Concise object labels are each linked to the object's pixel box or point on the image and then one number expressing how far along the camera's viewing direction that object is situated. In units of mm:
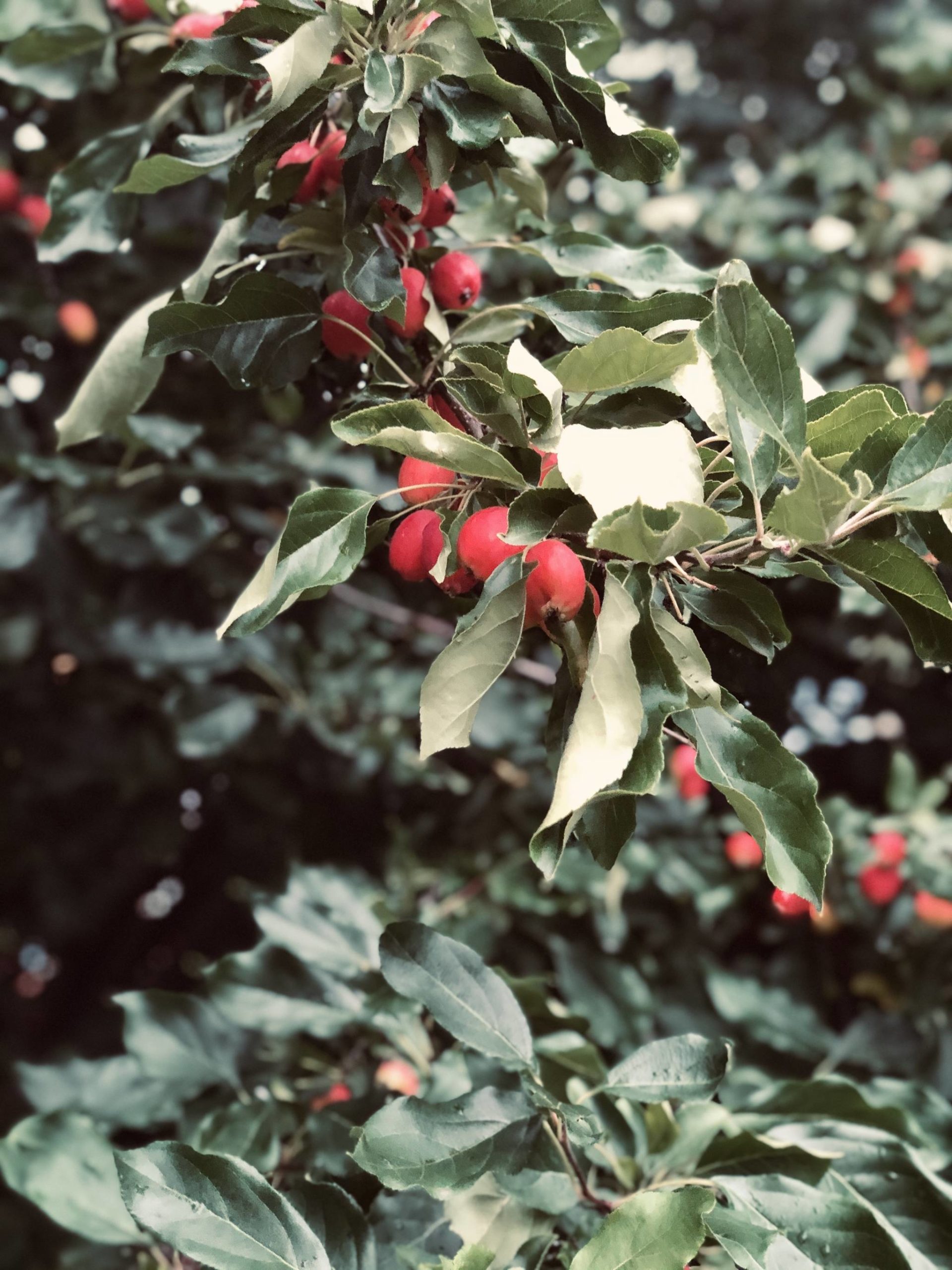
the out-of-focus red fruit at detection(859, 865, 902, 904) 1366
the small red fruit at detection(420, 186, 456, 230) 713
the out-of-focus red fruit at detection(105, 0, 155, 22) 1002
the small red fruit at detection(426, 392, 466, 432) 677
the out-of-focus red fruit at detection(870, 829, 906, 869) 1345
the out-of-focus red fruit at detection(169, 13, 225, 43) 817
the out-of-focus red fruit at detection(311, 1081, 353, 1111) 1007
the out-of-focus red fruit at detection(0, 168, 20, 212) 1439
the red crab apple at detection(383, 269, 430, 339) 682
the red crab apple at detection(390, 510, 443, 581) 587
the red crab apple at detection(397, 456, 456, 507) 591
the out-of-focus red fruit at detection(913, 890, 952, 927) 1329
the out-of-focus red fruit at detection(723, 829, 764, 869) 1400
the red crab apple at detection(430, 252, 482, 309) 716
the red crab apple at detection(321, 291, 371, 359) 694
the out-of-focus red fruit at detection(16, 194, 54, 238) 1451
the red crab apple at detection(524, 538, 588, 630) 517
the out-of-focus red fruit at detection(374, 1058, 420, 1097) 1068
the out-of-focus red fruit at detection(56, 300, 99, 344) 1444
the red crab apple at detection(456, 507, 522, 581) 532
